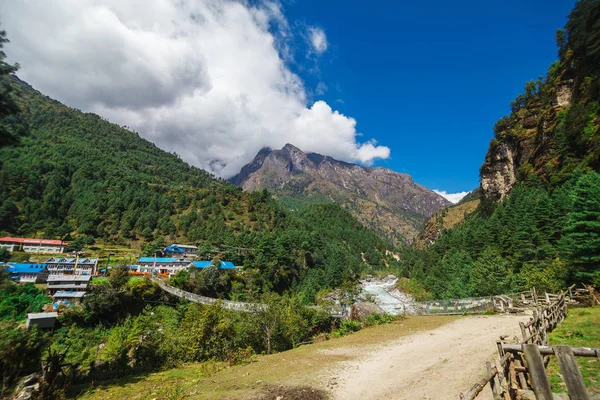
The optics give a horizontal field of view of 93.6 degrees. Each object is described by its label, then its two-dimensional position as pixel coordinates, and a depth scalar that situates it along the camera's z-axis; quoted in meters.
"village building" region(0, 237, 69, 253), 80.12
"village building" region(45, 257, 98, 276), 64.06
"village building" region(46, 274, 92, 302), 52.78
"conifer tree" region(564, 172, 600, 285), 23.69
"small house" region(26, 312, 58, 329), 39.91
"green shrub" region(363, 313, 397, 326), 27.98
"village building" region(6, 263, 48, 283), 57.38
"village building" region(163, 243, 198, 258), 88.18
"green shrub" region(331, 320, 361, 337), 26.22
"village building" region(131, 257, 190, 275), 74.99
